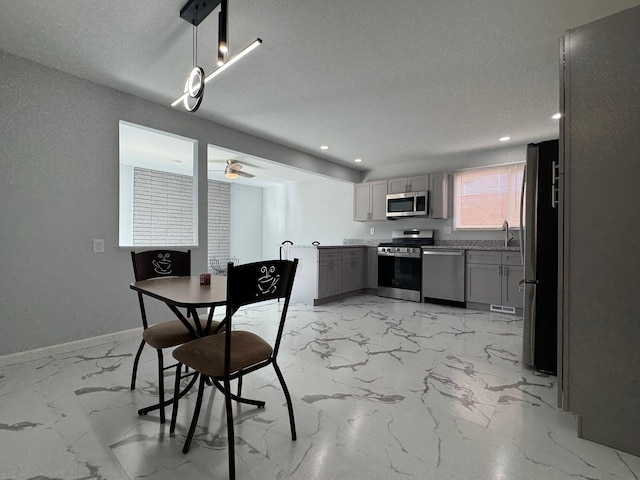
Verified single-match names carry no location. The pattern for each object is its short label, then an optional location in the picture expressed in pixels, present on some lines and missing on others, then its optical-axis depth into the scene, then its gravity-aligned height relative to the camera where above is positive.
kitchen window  4.65 +0.70
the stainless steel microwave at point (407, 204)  5.23 +0.61
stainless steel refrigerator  2.37 -0.14
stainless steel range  5.15 -0.42
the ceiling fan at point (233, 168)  5.42 +1.23
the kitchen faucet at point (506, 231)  4.46 +0.14
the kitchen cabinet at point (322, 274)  4.82 -0.55
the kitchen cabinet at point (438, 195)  5.12 +0.76
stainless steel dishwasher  4.68 -0.53
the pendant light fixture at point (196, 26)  1.86 +1.25
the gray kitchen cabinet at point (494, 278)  4.21 -0.53
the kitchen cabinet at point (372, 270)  5.72 -0.55
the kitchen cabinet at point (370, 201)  5.78 +0.74
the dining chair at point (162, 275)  1.76 -0.27
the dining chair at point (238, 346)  1.33 -0.54
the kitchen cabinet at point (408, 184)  5.33 +0.98
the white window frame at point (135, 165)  4.82 +1.46
